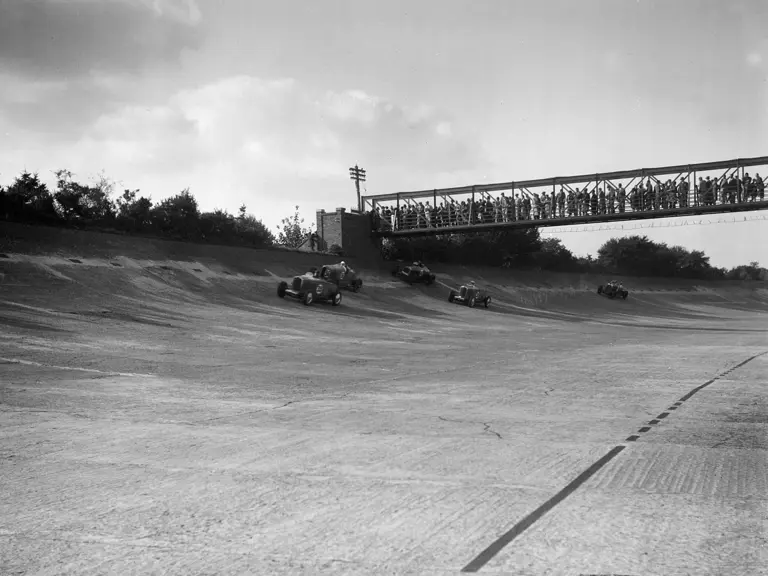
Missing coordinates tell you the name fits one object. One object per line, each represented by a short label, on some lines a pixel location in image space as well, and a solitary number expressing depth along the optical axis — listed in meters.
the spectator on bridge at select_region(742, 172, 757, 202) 44.16
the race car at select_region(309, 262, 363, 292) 41.75
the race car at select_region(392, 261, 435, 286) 52.66
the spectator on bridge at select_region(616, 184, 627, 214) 47.25
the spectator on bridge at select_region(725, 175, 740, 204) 44.75
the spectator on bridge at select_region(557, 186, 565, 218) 49.56
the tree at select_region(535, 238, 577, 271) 83.62
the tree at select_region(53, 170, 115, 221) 50.48
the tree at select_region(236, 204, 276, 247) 60.31
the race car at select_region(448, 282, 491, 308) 48.34
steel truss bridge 44.59
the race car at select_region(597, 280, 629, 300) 68.69
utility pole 65.50
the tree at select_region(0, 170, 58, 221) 38.97
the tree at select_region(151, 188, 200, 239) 53.53
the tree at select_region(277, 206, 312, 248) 83.88
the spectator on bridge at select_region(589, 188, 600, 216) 48.44
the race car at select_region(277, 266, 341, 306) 36.88
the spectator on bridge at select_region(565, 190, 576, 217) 49.35
